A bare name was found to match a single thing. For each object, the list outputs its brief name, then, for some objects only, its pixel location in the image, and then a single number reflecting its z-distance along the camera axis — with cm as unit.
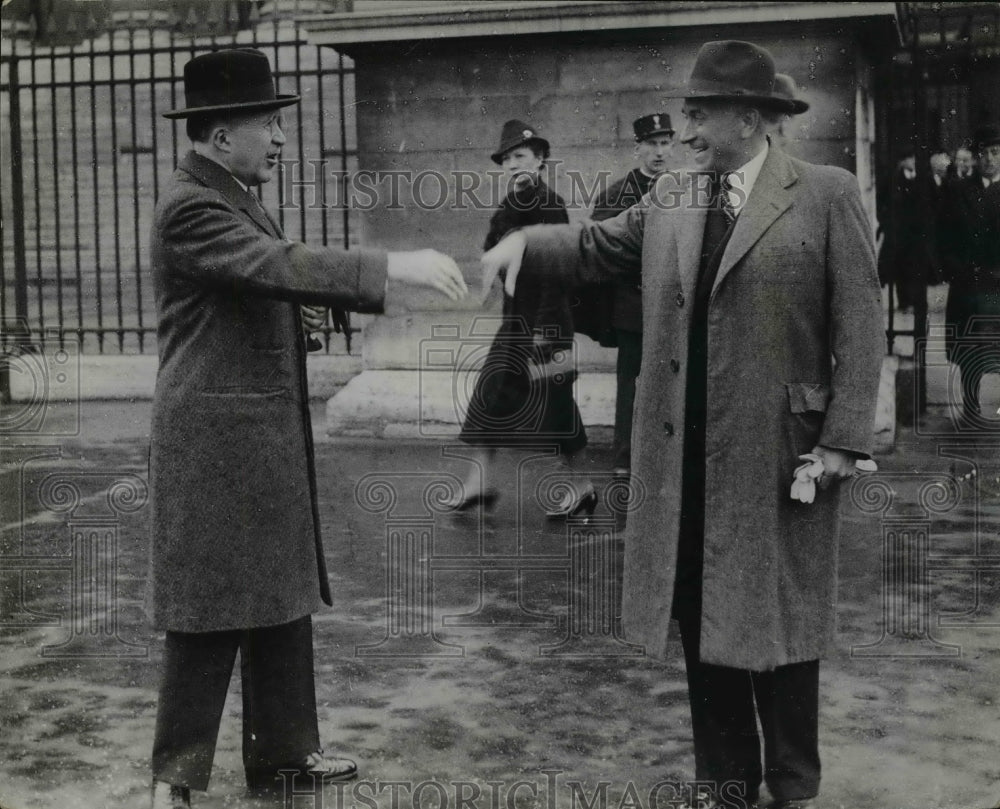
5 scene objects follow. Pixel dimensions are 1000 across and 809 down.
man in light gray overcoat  346
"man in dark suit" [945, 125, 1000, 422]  869
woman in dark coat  721
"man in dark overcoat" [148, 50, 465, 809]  354
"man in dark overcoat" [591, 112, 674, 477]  740
